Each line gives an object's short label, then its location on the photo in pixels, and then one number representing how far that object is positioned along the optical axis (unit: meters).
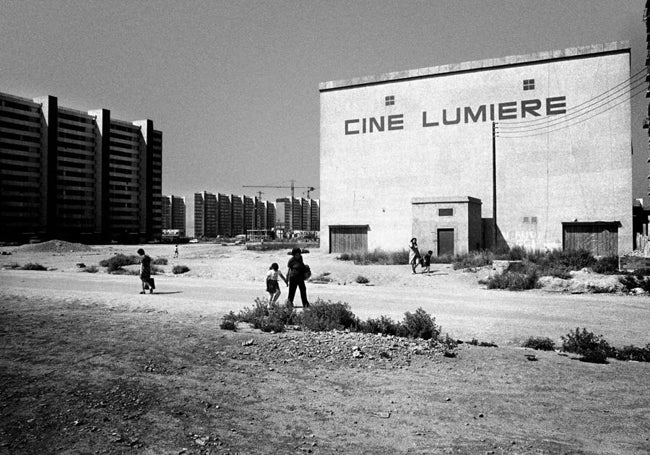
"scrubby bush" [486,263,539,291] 19.41
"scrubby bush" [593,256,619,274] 21.17
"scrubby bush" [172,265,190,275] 27.00
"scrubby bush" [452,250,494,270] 25.05
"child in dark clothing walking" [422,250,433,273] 24.38
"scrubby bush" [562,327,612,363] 7.99
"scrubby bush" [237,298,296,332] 9.62
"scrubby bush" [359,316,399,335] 9.83
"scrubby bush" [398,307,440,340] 9.45
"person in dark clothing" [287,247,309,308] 12.83
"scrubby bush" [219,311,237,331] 9.73
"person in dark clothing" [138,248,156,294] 16.62
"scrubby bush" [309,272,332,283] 22.88
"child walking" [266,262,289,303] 12.73
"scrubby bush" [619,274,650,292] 17.41
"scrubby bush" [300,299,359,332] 9.91
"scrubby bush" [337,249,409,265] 29.58
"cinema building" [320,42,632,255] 30.20
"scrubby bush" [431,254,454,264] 28.39
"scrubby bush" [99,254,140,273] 28.59
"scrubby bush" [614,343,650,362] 8.09
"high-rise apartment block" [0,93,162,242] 80.38
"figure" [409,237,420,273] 24.27
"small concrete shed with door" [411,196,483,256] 30.33
